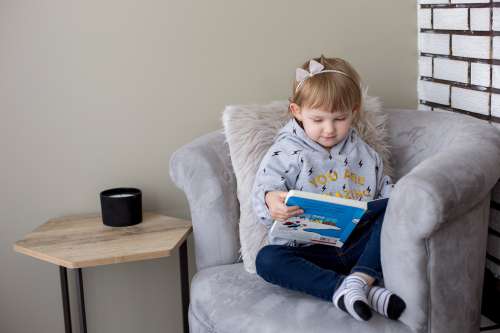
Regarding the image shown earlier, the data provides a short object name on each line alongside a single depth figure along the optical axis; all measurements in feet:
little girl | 5.46
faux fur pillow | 6.02
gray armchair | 4.78
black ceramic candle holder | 6.44
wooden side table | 5.84
